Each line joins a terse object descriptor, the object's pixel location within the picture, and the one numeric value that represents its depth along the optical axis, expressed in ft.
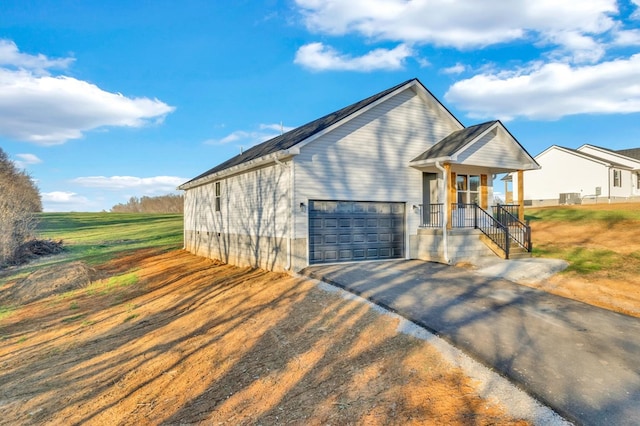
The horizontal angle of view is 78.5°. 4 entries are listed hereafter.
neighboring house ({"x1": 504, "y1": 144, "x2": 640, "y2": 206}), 103.81
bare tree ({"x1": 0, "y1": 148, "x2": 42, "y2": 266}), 60.95
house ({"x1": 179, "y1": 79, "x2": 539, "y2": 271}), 39.58
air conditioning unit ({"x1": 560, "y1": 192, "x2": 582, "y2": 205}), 100.89
